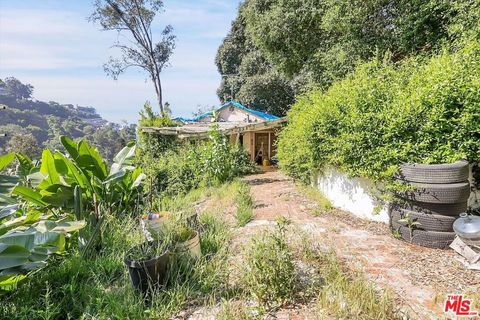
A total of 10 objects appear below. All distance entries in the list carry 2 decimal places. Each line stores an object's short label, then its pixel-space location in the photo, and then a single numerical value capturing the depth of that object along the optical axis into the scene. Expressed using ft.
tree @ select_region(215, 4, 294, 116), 72.08
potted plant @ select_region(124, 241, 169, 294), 9.14
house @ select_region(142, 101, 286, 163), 40.96
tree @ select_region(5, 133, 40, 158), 70.13
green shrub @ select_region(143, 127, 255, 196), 31.81
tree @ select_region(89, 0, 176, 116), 67.56
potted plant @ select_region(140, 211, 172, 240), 11.08
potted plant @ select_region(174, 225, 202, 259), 10.83
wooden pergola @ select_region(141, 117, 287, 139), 39.40
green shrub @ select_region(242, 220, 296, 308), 9.04
